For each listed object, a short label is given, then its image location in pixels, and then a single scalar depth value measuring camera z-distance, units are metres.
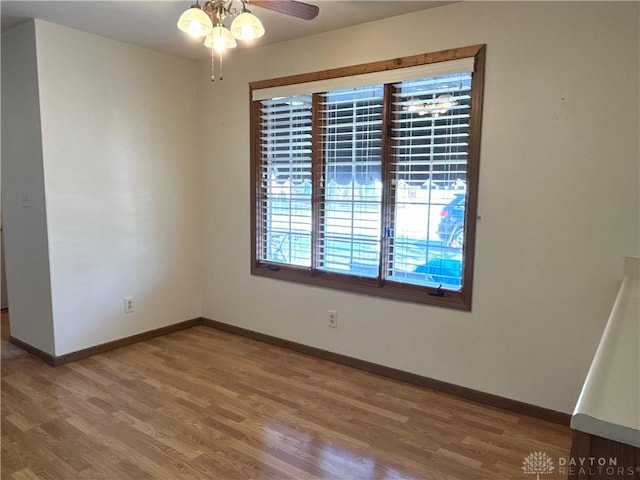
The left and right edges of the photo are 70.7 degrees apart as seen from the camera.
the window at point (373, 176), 2.79
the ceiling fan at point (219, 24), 1.88
